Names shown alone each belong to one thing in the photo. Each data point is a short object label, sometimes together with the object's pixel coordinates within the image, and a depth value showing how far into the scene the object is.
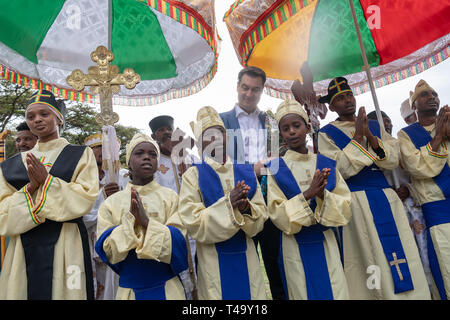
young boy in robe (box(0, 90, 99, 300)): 2.93
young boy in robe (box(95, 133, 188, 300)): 2.74
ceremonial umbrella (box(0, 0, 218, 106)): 5.23
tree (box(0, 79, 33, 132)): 19.77
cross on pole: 4.21
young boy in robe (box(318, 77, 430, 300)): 3.40
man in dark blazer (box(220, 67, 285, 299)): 3.83
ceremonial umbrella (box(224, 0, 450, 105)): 5.02
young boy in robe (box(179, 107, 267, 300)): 2.88
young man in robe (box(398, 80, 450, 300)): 3.69
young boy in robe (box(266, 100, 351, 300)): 3.00
